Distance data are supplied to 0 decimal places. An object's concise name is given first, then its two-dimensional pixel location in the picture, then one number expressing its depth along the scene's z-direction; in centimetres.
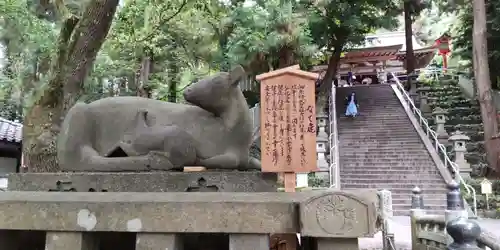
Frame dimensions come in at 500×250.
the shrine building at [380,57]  2478
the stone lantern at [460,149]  1216
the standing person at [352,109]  1714
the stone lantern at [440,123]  1425
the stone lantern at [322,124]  1395
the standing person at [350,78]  2645
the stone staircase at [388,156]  1160
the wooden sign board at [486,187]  1023
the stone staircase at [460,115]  1369
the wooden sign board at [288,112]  339
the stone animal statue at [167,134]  364
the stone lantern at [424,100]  1744
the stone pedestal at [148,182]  335
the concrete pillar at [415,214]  646
